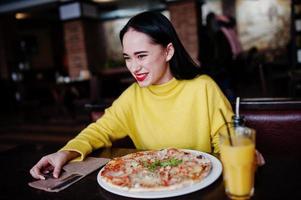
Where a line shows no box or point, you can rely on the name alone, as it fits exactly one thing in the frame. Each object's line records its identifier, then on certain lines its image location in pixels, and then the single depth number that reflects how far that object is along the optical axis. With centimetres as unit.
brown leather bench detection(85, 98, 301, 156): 154
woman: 132
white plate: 83
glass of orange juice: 75
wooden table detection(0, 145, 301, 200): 81
